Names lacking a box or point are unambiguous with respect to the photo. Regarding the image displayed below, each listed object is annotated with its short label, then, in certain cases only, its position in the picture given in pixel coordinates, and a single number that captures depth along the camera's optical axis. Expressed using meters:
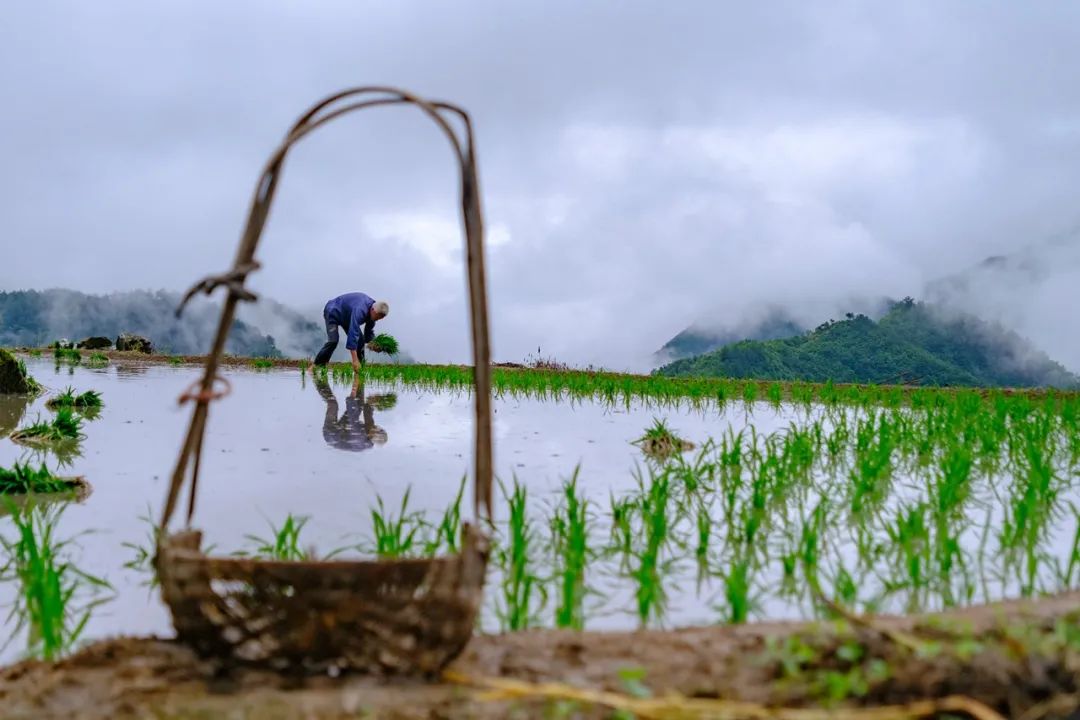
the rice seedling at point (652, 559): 2.19
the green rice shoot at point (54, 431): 5.06
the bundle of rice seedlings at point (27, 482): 3.57
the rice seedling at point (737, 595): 2.06
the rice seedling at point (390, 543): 2.46
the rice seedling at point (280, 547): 2.44
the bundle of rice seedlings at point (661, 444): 4.75
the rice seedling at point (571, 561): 2.08
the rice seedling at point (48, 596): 2.00
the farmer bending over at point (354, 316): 10.96
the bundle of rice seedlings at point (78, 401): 6.72
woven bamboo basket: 1.66
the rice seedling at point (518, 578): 2.09
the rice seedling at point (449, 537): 2.46
